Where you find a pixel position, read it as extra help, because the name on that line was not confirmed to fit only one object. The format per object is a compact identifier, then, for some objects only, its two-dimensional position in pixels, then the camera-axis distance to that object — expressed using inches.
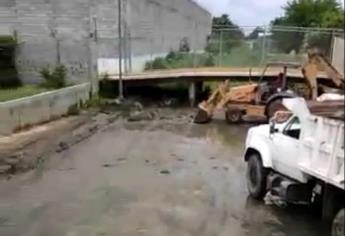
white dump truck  301.9
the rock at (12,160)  588.7
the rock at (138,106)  1076.2
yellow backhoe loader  900.0
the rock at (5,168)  557.9
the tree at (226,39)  1267.2
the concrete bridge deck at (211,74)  1101.1
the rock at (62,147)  664.2
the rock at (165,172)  546.0
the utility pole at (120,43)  1136.7
